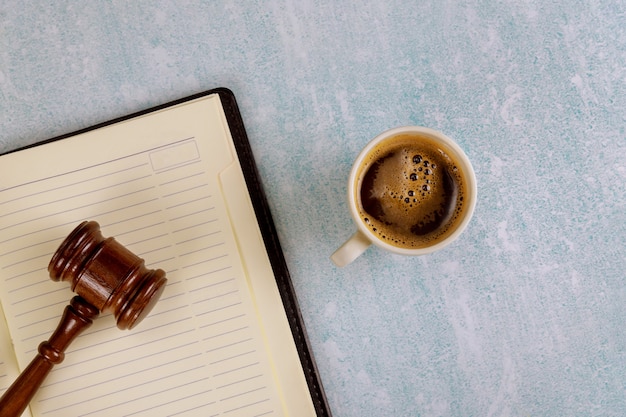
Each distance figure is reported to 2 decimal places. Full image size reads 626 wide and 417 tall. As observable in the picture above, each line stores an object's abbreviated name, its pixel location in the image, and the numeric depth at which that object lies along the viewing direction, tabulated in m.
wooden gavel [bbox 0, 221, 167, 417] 0.59
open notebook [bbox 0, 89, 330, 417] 0.67
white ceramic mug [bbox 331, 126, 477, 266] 0.59
